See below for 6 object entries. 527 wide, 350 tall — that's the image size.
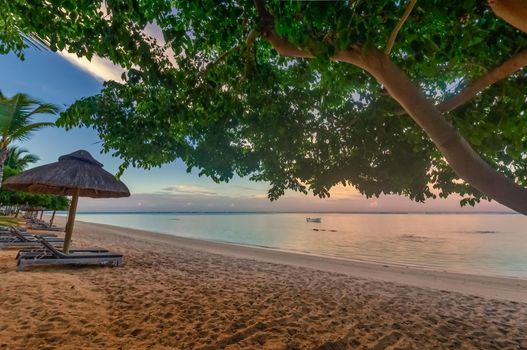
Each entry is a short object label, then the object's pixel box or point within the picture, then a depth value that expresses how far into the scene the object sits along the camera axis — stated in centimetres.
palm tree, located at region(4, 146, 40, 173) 2737
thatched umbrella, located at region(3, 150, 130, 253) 732
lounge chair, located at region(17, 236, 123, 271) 748
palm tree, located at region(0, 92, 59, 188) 704
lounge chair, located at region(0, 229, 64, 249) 1042
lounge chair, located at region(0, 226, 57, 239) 1161
